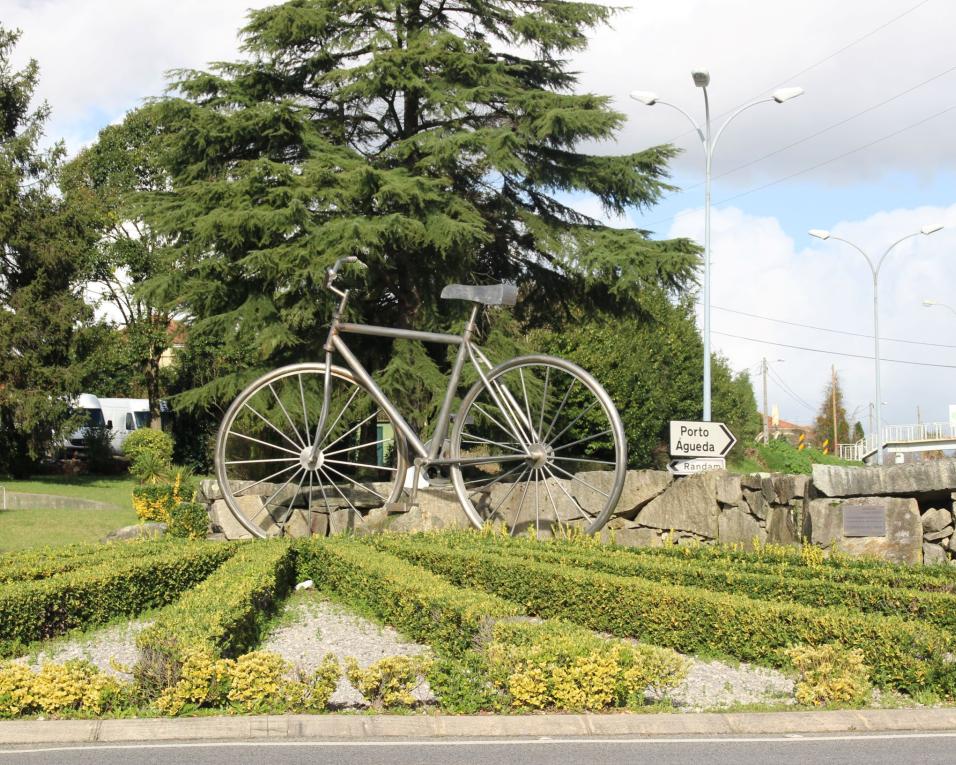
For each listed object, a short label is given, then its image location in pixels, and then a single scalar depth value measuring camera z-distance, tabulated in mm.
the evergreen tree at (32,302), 30031
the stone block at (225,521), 14594
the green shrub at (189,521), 14688
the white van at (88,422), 38125
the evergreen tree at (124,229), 36031
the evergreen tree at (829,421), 86125
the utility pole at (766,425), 55069
